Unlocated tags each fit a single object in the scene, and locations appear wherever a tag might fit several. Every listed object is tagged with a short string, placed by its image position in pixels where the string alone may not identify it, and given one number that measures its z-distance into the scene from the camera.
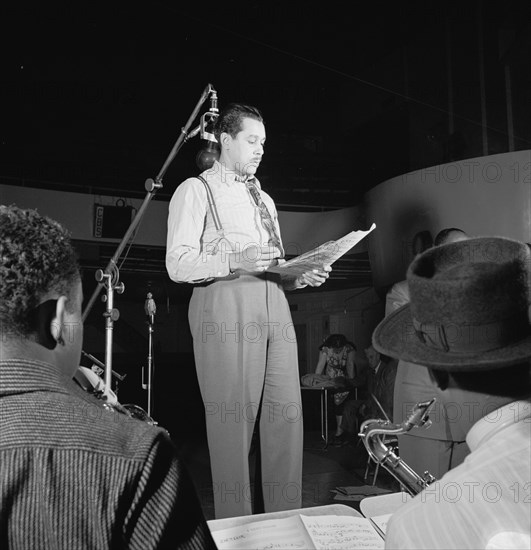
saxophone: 1.75
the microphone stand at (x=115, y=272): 2.80
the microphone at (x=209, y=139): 2.67
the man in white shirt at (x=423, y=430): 2.81
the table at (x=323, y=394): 6.14
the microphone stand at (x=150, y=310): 3.94
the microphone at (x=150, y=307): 3.94
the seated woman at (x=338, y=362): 6.50
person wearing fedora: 0.85
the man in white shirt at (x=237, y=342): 2.22
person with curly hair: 0.74
